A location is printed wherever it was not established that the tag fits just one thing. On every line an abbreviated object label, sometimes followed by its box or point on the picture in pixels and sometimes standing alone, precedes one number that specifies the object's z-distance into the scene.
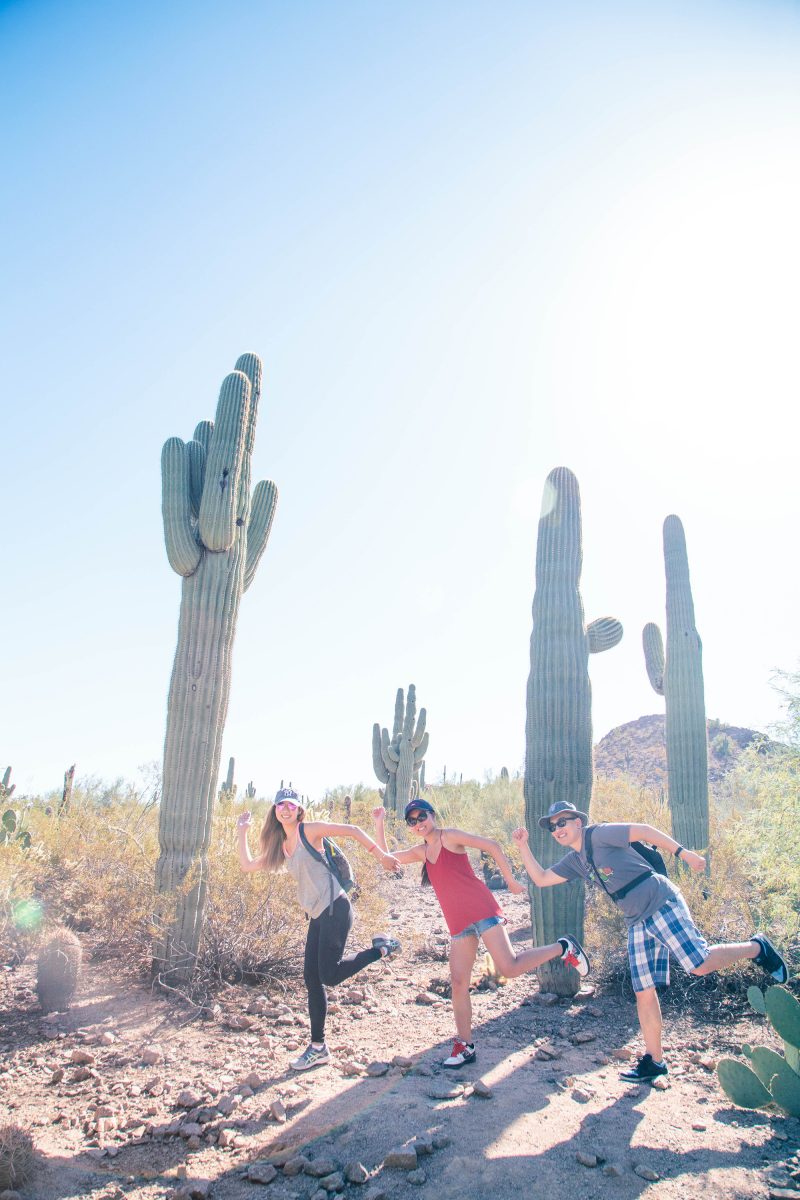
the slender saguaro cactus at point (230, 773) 18.39
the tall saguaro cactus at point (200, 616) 5.97
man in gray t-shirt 3.98
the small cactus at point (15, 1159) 3.04
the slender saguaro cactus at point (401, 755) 17.86
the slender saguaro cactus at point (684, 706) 9.95
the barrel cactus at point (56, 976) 5.29
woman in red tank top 4.23
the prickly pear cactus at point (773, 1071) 3.45
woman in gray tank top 4.43
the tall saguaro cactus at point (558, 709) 6.18
